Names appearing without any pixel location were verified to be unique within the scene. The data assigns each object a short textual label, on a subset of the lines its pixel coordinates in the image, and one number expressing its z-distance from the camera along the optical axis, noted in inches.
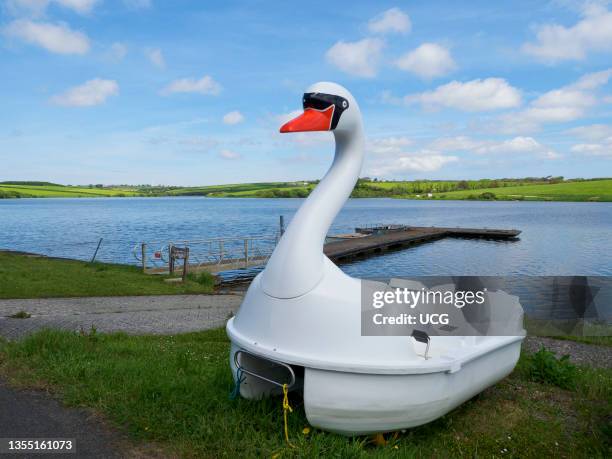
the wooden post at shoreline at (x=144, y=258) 766.5
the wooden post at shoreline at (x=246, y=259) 887.1
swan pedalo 153.6
